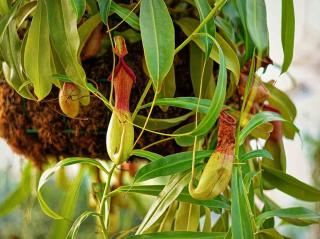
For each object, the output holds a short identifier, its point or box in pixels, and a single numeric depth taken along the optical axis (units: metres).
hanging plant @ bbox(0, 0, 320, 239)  0.66
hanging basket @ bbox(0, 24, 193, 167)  0.85
